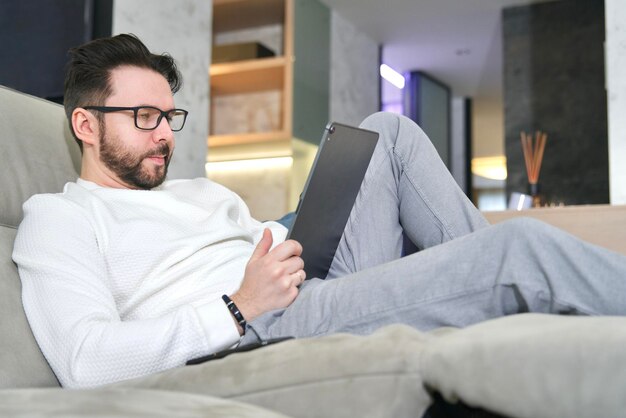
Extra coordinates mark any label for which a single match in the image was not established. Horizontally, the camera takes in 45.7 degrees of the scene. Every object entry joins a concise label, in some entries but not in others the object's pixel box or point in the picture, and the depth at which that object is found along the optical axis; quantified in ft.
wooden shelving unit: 15.17
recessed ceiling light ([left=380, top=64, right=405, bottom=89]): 24.30
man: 3.49
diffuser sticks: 15.64
